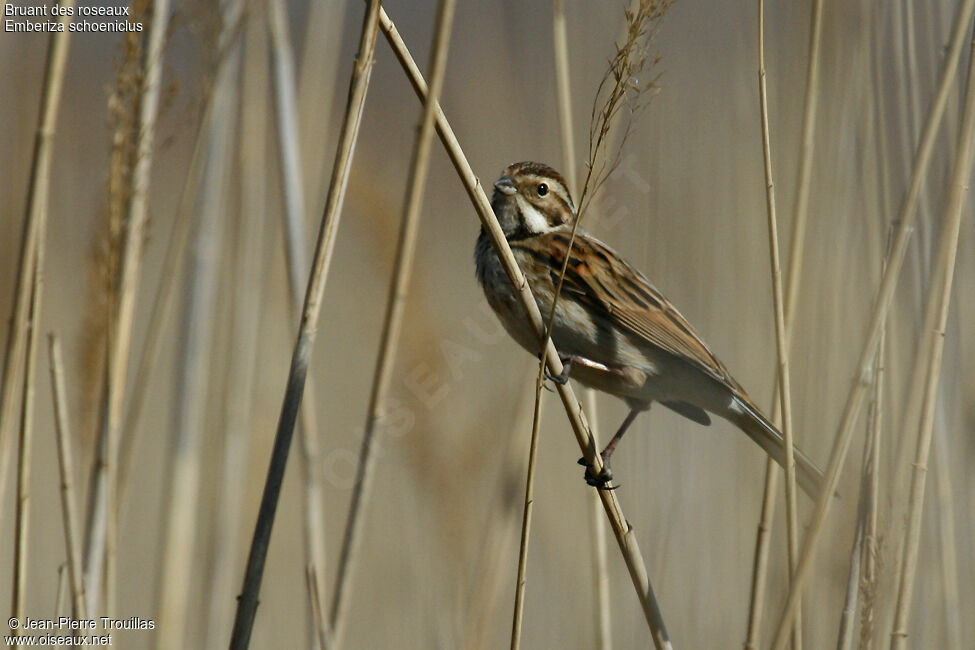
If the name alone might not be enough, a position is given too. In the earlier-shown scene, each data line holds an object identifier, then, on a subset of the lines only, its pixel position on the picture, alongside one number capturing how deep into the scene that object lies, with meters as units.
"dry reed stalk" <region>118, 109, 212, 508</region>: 4.70
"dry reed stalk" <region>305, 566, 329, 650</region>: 4.45
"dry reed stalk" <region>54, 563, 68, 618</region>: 4.51
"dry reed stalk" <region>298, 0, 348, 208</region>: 6.02
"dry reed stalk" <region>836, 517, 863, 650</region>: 4.26
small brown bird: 5.55
